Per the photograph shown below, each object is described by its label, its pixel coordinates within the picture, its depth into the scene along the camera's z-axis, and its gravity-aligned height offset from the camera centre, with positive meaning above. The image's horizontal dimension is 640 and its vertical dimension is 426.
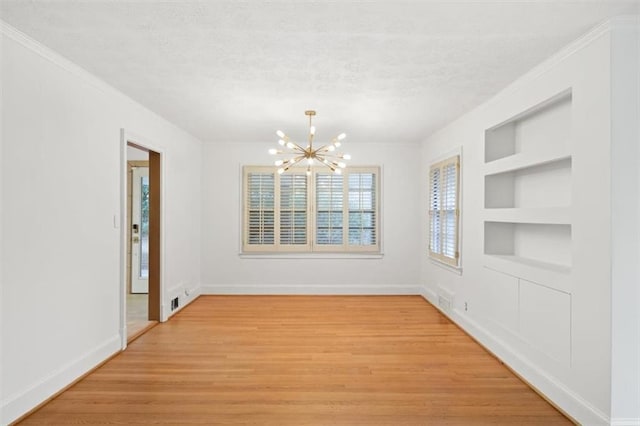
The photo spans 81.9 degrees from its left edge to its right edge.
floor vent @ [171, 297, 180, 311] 4.93 -1.26
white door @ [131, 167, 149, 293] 6.07 -0.35
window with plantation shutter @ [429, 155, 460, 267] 4.66 +0.00
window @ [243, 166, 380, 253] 6.11 +0.00
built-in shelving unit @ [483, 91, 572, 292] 2.92 +0.17
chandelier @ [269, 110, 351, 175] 4.07 +0.84
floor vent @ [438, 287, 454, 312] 4.78 -1.18
